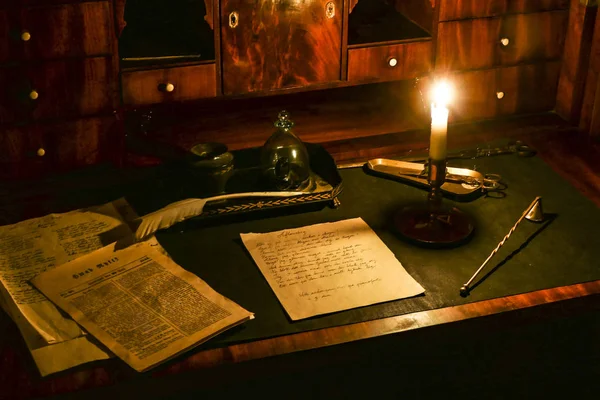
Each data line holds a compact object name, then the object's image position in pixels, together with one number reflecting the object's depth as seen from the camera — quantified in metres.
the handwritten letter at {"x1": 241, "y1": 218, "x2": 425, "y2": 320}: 1.51
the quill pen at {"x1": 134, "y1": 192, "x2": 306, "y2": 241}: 1.67
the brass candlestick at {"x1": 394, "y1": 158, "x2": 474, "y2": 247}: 1.68
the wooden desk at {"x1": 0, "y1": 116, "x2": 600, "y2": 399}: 1.33
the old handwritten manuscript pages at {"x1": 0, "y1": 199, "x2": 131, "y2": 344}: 1.43
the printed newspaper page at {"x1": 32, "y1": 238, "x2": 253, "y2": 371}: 1.38
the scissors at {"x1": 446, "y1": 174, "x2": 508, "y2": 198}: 1.89
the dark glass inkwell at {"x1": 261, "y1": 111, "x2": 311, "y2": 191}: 1.84
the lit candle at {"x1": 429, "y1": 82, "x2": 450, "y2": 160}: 1.63
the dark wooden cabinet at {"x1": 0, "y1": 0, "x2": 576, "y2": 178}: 2.13
